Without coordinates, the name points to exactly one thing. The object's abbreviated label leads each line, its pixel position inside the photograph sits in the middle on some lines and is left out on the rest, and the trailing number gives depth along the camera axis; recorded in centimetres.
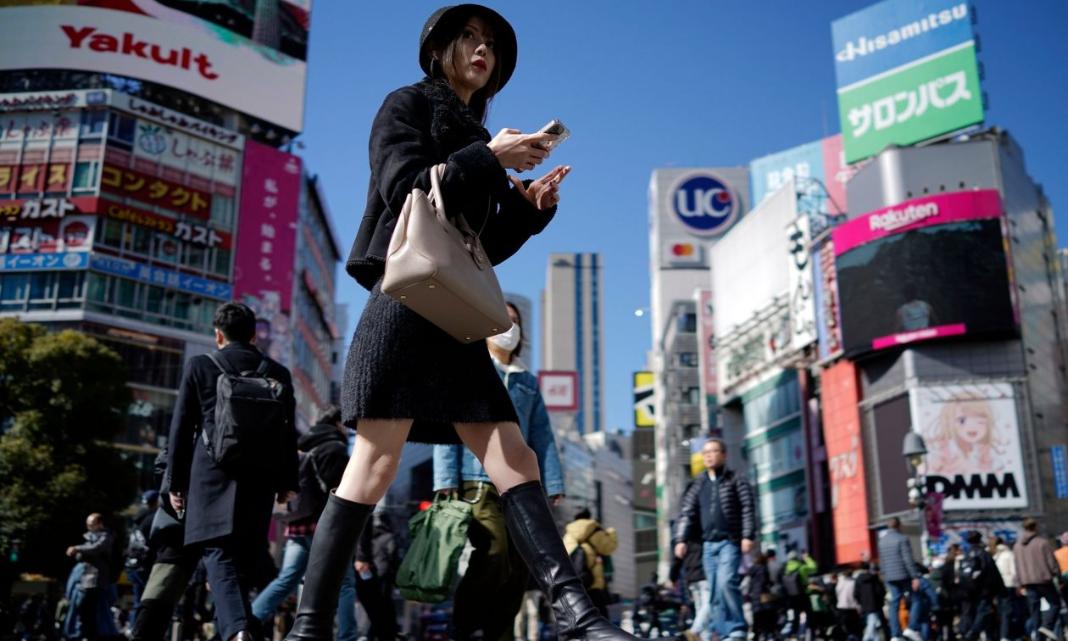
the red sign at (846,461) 4091
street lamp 1794
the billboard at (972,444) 3650
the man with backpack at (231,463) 415
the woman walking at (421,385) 262
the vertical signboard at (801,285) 4653
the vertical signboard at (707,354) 5878
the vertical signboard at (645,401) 6706
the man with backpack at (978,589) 1266
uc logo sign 7169
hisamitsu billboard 4375
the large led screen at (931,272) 3781
